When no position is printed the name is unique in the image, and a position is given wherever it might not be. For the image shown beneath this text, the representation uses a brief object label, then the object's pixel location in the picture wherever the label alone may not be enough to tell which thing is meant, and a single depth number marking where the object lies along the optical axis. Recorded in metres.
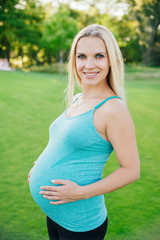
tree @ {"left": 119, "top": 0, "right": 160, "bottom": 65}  37.34
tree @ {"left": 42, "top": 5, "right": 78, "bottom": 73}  31.80
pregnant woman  1.36
